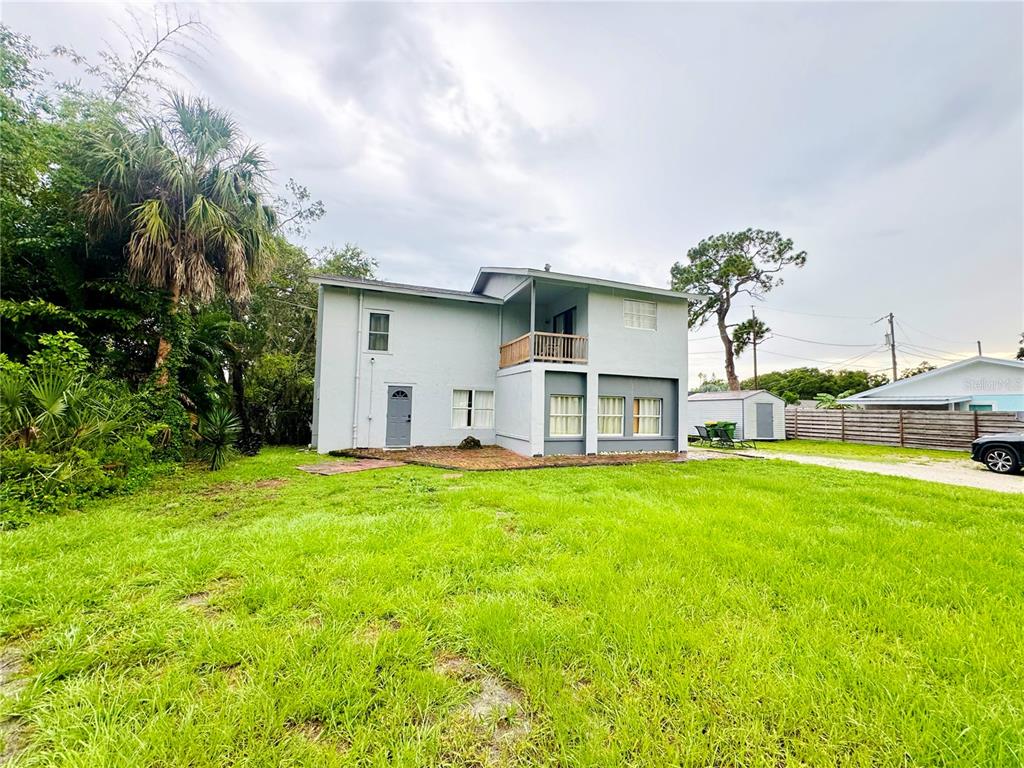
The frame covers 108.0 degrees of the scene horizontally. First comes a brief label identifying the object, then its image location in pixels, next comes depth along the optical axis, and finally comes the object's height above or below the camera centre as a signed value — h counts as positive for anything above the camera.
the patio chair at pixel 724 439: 15.45 -0.98
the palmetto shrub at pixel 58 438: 4.96 -0.53
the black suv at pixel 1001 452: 9.59 -0.83
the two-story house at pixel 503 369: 11.68 +1.43
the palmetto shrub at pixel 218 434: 8.45 -0.62
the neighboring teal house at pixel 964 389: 18.67 +1.74
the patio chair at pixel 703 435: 15.80 -0.81
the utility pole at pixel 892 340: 29.39 +6.21
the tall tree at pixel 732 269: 22.97 +9.28
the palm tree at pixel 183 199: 8.05 +4.77
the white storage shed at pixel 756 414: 18.83 +0.15
